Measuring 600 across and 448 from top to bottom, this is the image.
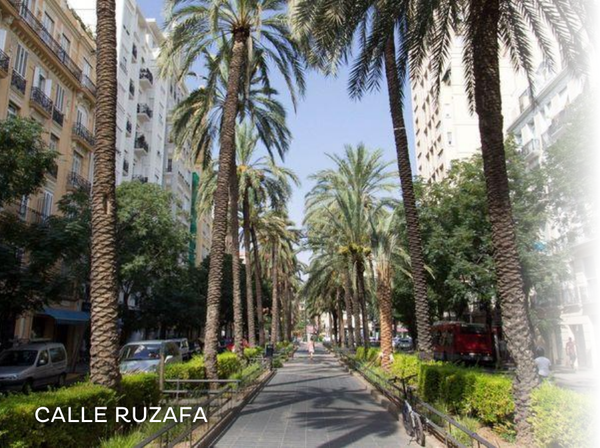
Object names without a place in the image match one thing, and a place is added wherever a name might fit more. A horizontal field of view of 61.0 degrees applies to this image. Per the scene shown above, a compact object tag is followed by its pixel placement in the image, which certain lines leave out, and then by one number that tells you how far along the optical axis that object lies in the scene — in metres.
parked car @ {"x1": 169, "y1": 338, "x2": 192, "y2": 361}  29.08
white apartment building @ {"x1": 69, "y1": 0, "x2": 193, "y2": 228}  43.50
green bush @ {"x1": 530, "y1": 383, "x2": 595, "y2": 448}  6.50
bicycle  9.28
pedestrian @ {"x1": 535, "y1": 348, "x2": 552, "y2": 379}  15.09
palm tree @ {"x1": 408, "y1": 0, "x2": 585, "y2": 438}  8.76
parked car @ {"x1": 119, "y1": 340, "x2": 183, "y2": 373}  17.19
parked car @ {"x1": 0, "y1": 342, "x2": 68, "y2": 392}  16.17
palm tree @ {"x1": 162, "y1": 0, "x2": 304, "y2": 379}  15.66
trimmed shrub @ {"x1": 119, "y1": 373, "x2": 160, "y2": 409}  8.90
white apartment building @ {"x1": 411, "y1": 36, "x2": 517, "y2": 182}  54.34
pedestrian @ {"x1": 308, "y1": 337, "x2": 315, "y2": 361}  38.73
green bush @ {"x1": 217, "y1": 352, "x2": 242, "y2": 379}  16.54
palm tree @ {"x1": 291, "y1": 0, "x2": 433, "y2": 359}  12.53
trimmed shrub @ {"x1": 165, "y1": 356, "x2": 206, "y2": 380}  13.42
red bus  31.92
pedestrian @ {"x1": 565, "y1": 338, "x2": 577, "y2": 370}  30.77
